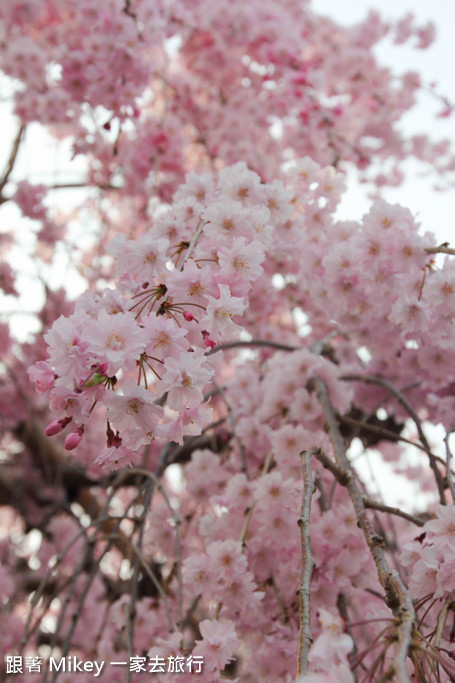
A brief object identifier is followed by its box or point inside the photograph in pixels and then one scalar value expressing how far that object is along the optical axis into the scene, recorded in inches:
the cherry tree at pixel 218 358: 21.1
